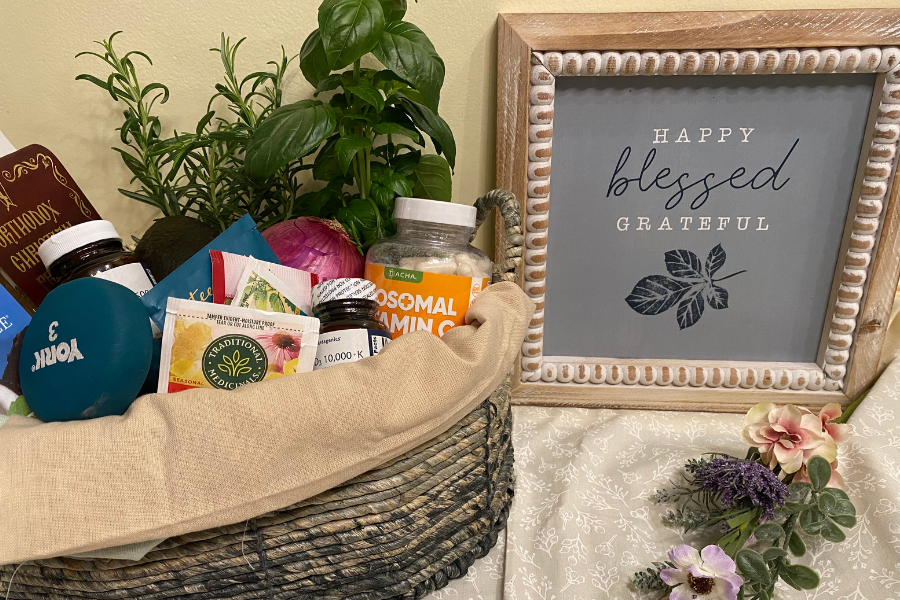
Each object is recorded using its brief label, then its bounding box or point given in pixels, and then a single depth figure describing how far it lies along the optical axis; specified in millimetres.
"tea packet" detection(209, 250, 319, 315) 562
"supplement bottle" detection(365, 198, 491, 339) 597
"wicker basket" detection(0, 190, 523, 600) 453
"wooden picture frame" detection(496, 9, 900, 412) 746
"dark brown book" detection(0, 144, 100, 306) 629
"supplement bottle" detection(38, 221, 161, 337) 549
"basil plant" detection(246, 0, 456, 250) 586
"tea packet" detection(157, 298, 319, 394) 508
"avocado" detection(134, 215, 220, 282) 615
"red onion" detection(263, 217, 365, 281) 672
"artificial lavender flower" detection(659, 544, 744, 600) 527
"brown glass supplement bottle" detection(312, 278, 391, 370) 537
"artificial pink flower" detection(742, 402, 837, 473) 652
